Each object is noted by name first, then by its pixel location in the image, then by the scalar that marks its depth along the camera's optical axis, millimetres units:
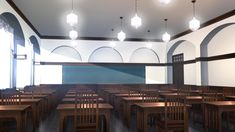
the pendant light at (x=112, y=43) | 9550
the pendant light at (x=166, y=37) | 6671
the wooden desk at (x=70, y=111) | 2962
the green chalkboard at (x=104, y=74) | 9654
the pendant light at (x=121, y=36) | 6440
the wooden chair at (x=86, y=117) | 2907
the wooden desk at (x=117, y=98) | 5067
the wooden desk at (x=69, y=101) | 3936
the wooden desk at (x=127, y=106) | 4274
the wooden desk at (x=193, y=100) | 4378
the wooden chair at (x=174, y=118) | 3054
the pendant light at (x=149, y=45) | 9988
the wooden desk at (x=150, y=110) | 3206
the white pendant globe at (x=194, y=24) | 5071
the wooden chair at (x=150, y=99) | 4132
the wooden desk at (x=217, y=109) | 3408
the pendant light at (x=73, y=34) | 6353
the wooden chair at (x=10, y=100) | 3777
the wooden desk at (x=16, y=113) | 2932
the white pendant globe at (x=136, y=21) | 4863
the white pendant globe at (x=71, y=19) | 4756
